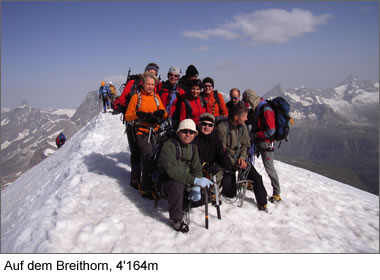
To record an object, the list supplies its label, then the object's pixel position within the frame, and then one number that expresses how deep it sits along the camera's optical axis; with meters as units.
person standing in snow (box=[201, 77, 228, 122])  8.51
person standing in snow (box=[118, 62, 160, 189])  7.43
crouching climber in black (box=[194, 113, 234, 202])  6.65
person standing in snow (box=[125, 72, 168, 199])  6.97
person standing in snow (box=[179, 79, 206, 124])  8.01
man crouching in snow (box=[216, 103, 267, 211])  7.33
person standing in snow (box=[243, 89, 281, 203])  7.66
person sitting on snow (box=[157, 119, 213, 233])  5.85
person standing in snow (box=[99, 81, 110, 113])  26.27
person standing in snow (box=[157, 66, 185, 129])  8.65
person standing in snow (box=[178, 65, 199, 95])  9.01
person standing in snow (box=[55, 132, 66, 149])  30.80
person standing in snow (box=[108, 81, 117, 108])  27.29
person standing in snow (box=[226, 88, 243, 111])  9.86
